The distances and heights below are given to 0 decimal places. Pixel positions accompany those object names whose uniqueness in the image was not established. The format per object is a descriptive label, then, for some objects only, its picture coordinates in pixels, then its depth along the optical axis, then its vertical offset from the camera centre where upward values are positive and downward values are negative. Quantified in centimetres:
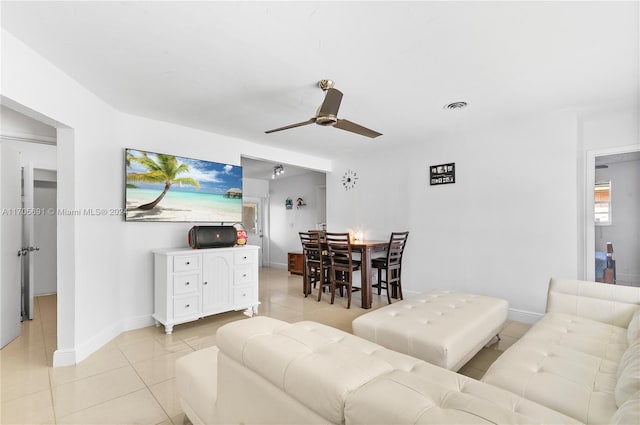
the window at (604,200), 473 +15
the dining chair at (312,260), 453 -75
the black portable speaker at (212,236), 346 -28
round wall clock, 541 +57
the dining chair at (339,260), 420 -69
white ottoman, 201 -84
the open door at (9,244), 290 -30
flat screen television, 329 +27
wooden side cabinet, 679 -113
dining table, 411 -80
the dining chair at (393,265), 430 -77
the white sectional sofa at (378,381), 74 -56
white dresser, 321 -79
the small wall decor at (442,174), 420 +52
